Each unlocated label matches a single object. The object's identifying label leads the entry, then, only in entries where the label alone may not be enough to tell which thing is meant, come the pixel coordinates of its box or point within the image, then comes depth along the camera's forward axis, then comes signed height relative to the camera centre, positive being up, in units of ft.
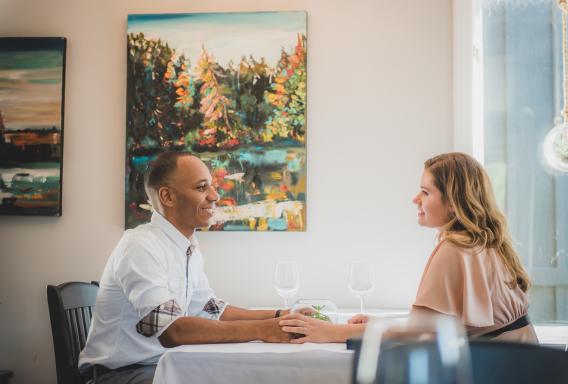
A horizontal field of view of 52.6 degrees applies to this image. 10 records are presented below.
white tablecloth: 4.72 -1.26
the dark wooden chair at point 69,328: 6.38 -1.36
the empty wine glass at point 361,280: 7.58 -0.87
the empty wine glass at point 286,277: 7.47 -0.83
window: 9.12 +1.50
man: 5.38 -0.86
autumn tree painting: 9.68 +1.82
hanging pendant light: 9.04 +1.21
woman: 5.22 -0.62
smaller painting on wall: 10.00 +1.53
